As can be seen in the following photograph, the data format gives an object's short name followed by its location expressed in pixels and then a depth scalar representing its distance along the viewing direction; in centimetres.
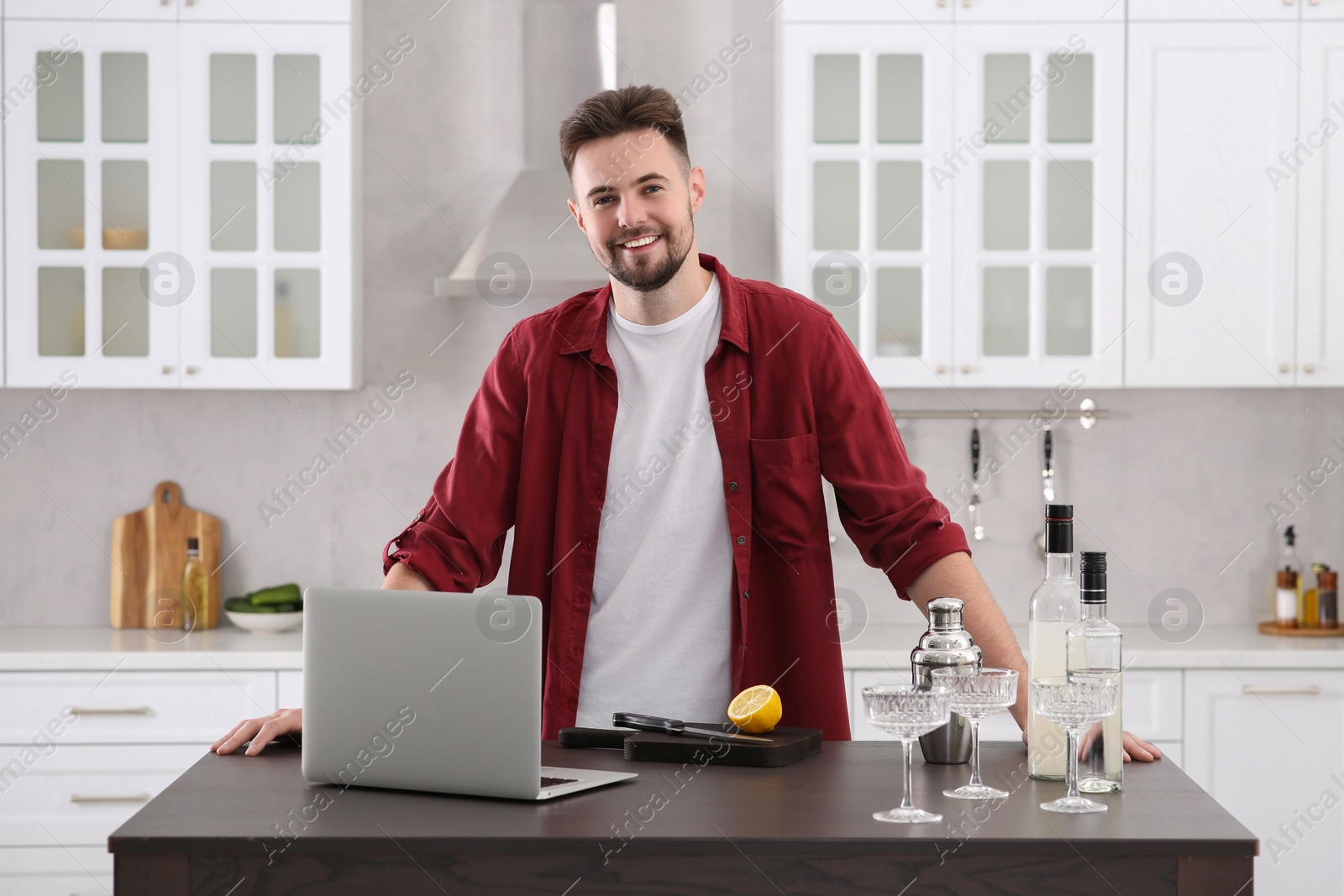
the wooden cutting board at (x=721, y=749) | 143
